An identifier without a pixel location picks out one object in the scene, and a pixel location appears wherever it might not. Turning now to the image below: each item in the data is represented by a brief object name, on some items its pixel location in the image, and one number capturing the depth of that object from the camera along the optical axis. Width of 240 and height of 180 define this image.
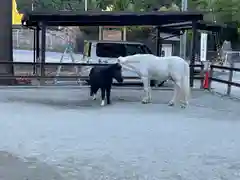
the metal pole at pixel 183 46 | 26.77
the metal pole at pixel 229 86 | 16.75
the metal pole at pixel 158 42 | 22.31
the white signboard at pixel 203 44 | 27.69
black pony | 13.88
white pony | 14.18
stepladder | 18.37
